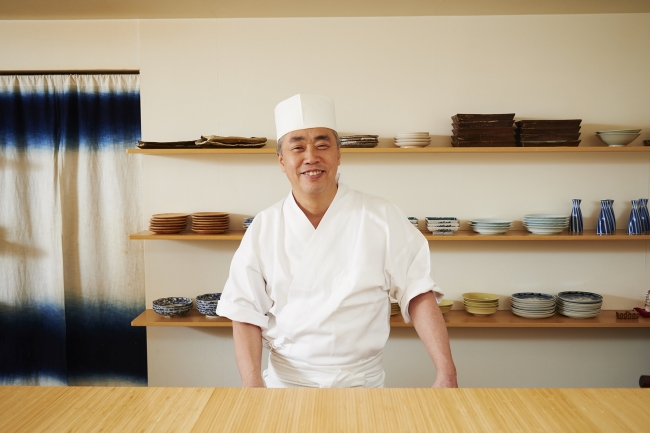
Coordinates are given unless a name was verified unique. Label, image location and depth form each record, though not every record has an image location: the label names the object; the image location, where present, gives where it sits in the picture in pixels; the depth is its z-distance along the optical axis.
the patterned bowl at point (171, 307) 3.19
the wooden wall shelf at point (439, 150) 3.03
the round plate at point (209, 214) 3.18
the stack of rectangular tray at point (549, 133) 3.09
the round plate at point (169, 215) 3.16
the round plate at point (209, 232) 3.16
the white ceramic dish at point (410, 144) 3.09
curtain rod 3.38
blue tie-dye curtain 3.45
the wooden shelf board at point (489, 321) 3.06
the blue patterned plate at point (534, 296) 3.18
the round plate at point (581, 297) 3.12
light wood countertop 0.91
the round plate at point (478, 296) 3.25
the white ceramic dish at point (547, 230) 3.10
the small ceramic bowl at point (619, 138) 3.10
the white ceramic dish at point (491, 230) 3.09
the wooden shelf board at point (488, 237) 3.04
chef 1.85
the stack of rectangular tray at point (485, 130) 3.08
